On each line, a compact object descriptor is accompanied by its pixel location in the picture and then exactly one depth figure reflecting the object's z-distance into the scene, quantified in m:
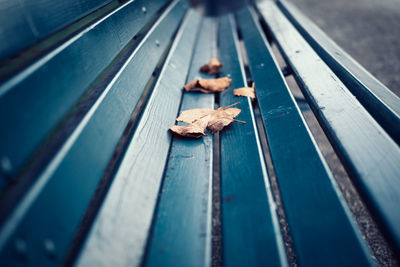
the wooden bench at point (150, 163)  0.44
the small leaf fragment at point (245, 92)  0.64
